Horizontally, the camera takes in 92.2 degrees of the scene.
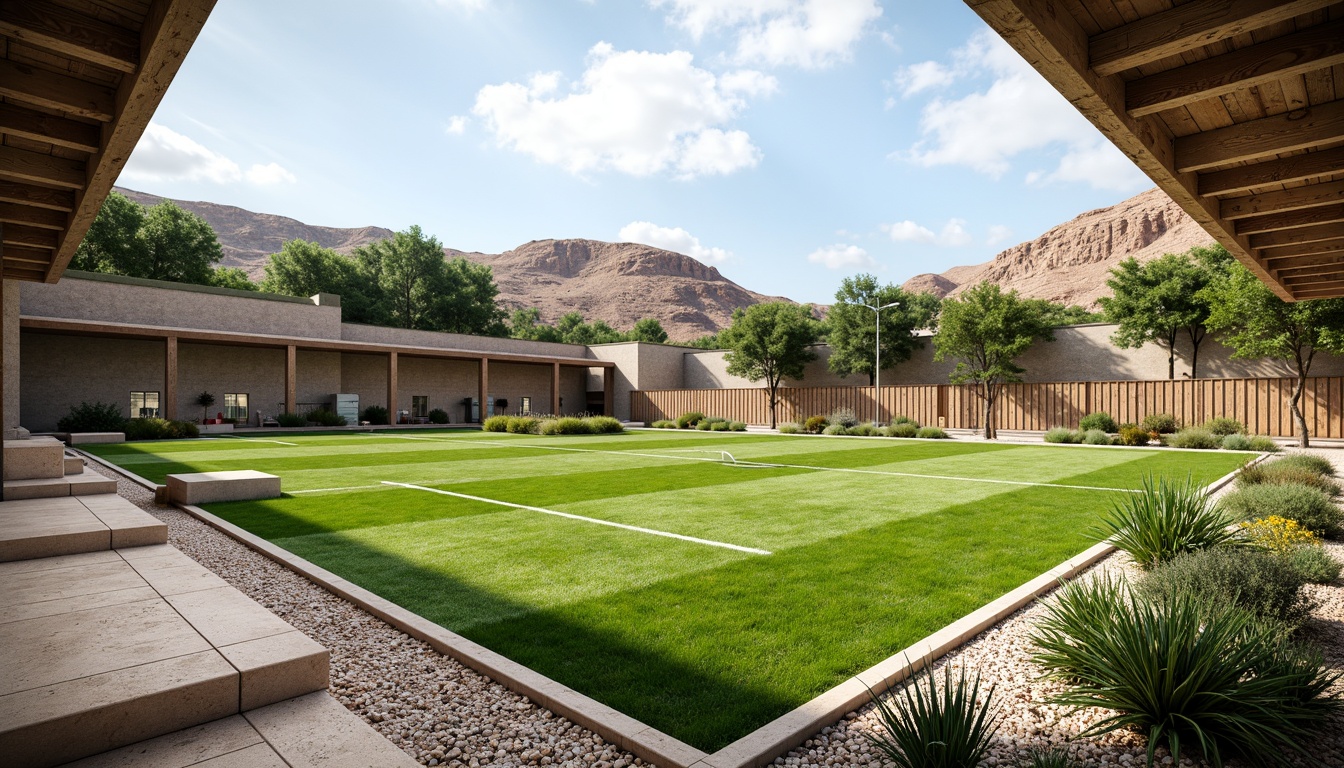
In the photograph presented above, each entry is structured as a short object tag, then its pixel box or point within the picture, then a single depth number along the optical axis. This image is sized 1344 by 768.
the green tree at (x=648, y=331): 101.19
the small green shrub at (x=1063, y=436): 26.98
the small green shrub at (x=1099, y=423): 30.25
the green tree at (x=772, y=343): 44.31
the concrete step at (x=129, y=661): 2.85
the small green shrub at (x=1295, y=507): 8.01
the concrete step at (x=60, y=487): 8.14
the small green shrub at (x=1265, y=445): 20.59
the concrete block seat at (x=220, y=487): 10.27
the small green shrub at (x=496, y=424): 34.19
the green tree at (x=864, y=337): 41.97
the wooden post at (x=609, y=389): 51.16
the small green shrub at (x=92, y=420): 27.11
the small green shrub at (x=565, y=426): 30.42
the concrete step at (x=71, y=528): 5.60
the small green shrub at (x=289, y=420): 33.31
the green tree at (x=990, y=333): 33.56
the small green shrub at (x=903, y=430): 30.58
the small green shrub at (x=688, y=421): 40.12
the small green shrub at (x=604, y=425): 31.64
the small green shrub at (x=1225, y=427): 25.33
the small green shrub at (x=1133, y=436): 25.06
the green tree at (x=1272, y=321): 23.16
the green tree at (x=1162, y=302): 31.75
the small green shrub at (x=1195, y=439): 22.88
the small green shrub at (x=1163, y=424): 28.45
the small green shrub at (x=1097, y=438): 25.63
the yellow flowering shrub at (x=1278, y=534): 6.27
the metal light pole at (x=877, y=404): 38.91
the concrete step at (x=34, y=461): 9.26
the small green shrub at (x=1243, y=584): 4.59
